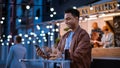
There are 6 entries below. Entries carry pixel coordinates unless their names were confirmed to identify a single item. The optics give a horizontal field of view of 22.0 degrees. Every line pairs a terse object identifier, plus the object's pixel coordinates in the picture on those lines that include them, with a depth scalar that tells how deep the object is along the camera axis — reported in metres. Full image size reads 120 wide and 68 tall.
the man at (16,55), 7.25
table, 3.07
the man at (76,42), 3.30
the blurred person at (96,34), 11.14
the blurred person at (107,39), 10.35
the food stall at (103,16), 11.73
